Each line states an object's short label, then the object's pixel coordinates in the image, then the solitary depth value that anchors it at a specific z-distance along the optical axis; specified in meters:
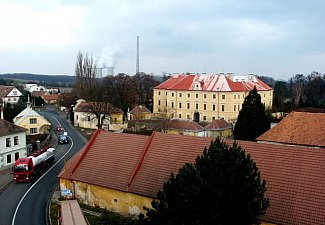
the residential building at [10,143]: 36.58
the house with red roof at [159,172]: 16.48
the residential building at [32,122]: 52.21
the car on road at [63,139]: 48.62
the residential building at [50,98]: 135.12
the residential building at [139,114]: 65.44
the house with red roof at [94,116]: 58.09
